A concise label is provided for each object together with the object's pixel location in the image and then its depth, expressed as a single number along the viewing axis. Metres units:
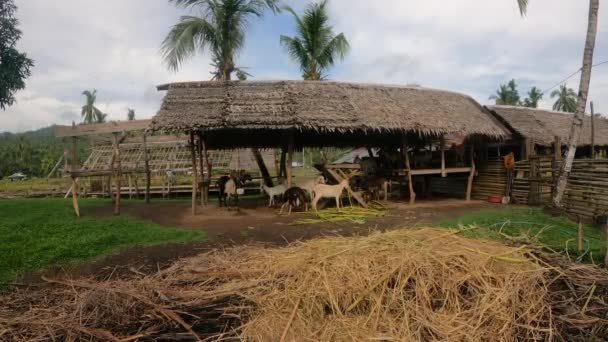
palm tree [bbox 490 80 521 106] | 39.00
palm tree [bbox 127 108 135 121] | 35.87
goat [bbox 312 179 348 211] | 9.56
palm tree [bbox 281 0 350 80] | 15.59
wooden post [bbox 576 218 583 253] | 4.74
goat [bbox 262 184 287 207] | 10.76
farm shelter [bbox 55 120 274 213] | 15.96
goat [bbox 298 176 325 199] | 9.91
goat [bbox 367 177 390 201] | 11.07
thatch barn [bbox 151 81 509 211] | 9.37
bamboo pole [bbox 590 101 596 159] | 11.88
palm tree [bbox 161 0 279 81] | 12.59
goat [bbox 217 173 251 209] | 10.38
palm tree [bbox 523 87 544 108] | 40.85
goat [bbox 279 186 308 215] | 9.64
